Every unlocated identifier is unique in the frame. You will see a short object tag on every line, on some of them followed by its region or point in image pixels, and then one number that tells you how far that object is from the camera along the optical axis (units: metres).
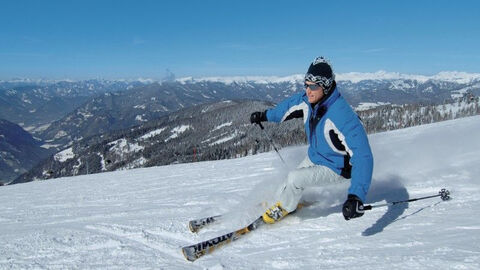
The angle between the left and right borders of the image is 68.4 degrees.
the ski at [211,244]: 4.21
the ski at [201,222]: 5.29
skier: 4.39
